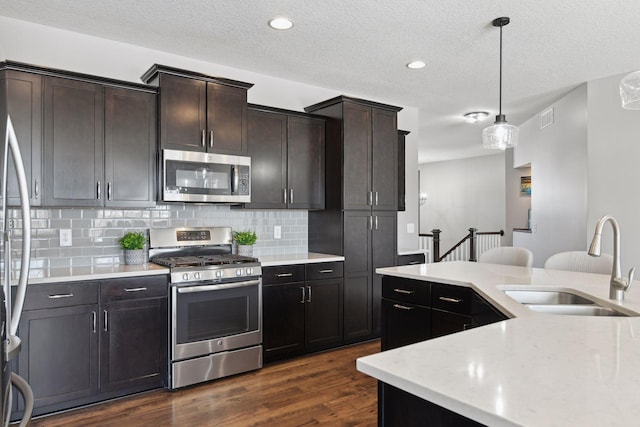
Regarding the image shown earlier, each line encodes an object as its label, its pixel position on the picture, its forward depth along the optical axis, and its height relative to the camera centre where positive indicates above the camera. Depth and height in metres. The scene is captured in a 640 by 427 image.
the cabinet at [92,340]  2.79 -0.83
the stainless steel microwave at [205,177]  3.48 +0.31
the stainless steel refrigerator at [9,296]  1.14 -0.24
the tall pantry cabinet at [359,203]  4.36 +0.13
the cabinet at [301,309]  3.84 -0.84
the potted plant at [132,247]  3.51 -0.25
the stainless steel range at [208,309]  3.28 -0.73
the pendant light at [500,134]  3.28 +0.60
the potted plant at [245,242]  4.11 -0.25
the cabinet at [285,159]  4.12 +0.55
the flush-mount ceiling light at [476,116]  6.08 +1.38
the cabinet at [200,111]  3.47 +0.85
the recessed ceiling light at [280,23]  3.20 +1.41
